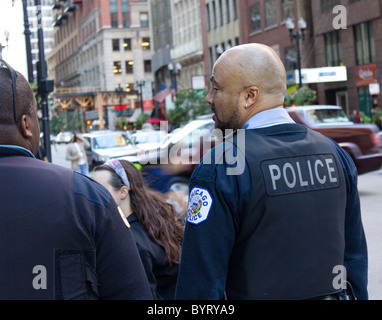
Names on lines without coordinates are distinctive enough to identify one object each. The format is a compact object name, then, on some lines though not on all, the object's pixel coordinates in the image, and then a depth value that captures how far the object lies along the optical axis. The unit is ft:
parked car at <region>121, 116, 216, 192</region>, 46.36
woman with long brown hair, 13.09
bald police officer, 8.20
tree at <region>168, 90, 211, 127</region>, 138.10
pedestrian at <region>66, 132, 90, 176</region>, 68.03
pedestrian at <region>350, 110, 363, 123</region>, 99.53
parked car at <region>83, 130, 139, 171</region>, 81.51
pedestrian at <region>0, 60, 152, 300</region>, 7.09
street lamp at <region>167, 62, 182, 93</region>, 145.65
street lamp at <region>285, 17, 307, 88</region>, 96.43
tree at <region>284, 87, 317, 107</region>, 103.81
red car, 46.37
